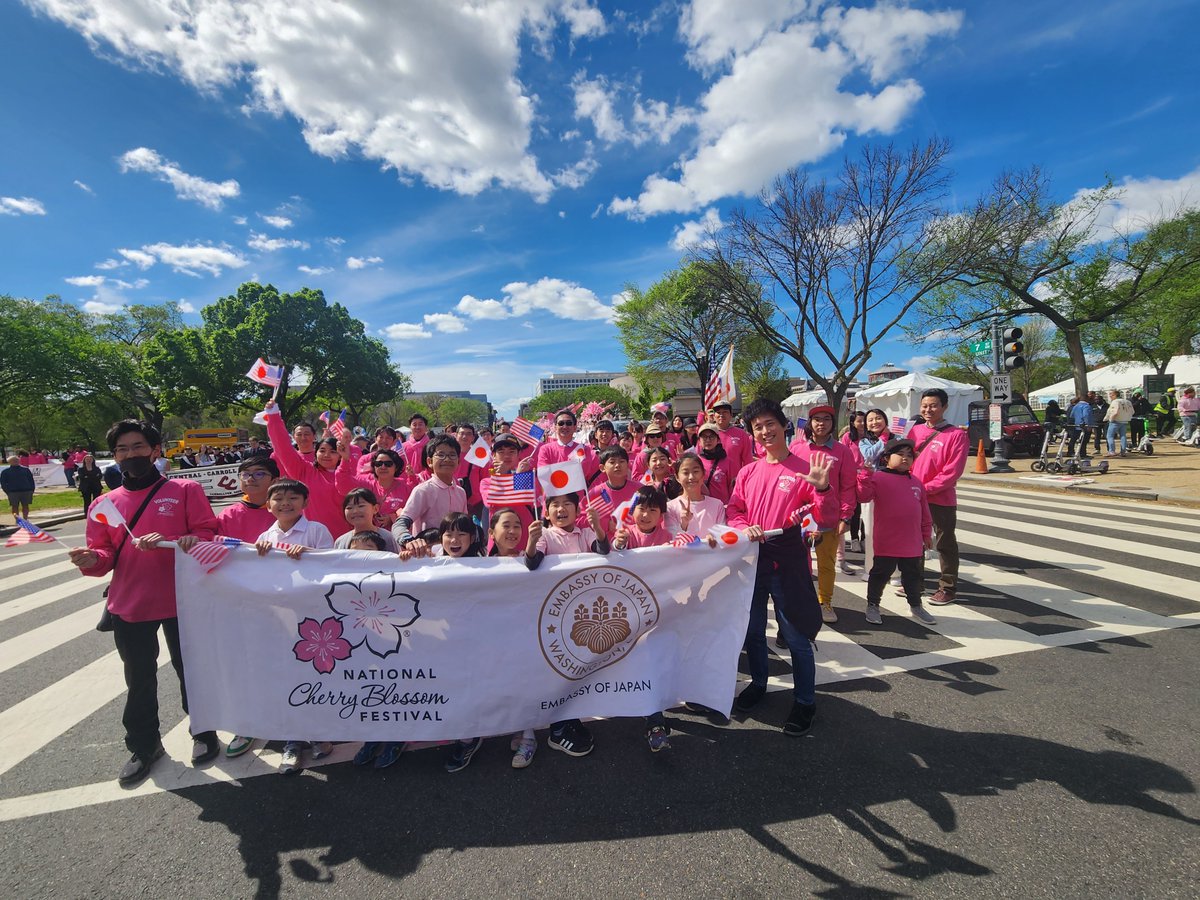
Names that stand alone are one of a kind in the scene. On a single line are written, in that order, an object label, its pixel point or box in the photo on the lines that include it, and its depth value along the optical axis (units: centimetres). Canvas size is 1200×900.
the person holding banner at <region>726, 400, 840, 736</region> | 299
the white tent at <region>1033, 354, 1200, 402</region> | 3084
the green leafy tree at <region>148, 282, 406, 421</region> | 3053
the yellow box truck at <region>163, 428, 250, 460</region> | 4103
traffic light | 1034
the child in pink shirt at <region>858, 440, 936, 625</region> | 440
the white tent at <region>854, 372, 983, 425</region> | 2102
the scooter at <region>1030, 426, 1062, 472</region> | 1307
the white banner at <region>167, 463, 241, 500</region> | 1170
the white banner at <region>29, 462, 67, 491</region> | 1516
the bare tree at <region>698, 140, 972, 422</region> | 1669
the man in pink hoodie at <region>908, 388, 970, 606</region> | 468
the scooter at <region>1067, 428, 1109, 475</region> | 1202
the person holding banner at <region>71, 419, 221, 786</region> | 279
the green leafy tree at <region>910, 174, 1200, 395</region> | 1628
